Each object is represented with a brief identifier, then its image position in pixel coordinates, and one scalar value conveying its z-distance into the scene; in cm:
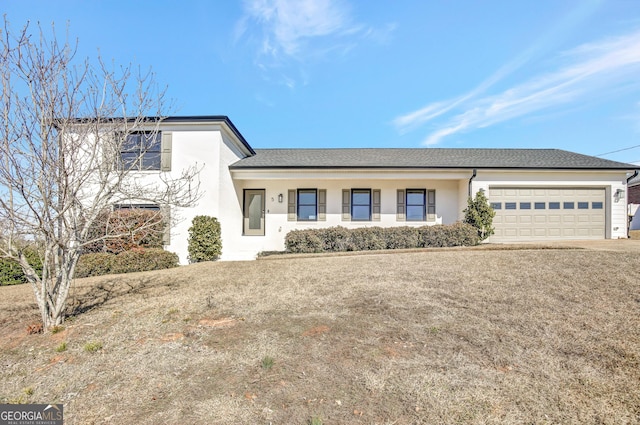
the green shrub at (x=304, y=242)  1145
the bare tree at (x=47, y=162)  421
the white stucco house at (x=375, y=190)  1114
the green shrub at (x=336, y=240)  1151
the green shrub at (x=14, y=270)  866
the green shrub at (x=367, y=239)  1145
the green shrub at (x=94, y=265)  898
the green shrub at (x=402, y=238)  1148
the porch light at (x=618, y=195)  1262
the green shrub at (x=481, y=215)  1188
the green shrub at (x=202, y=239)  1073
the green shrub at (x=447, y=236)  1139
